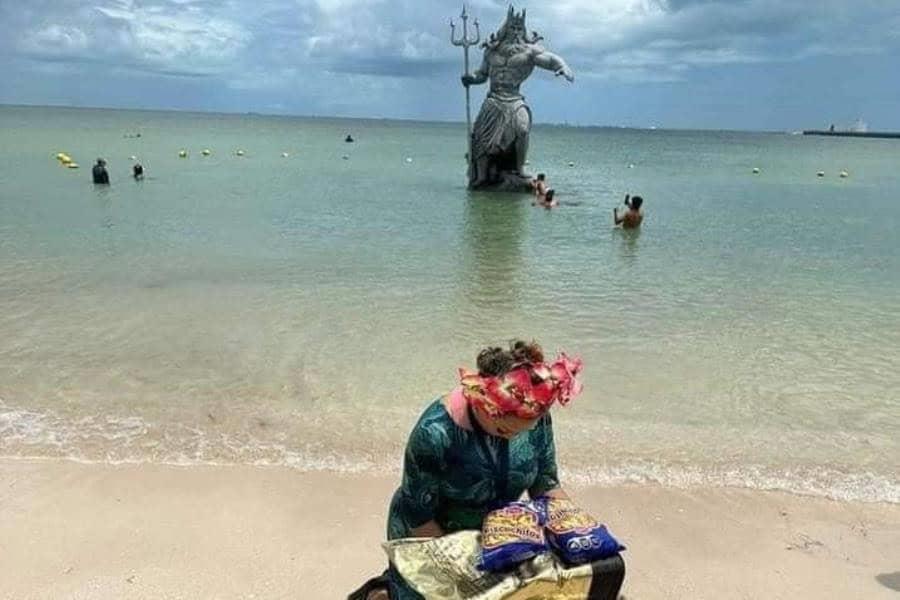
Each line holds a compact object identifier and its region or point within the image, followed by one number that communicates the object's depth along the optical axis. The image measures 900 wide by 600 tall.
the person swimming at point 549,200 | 19.53
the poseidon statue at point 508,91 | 19.95
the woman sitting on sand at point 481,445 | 2.19
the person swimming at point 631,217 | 16.28
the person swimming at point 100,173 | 22.31
